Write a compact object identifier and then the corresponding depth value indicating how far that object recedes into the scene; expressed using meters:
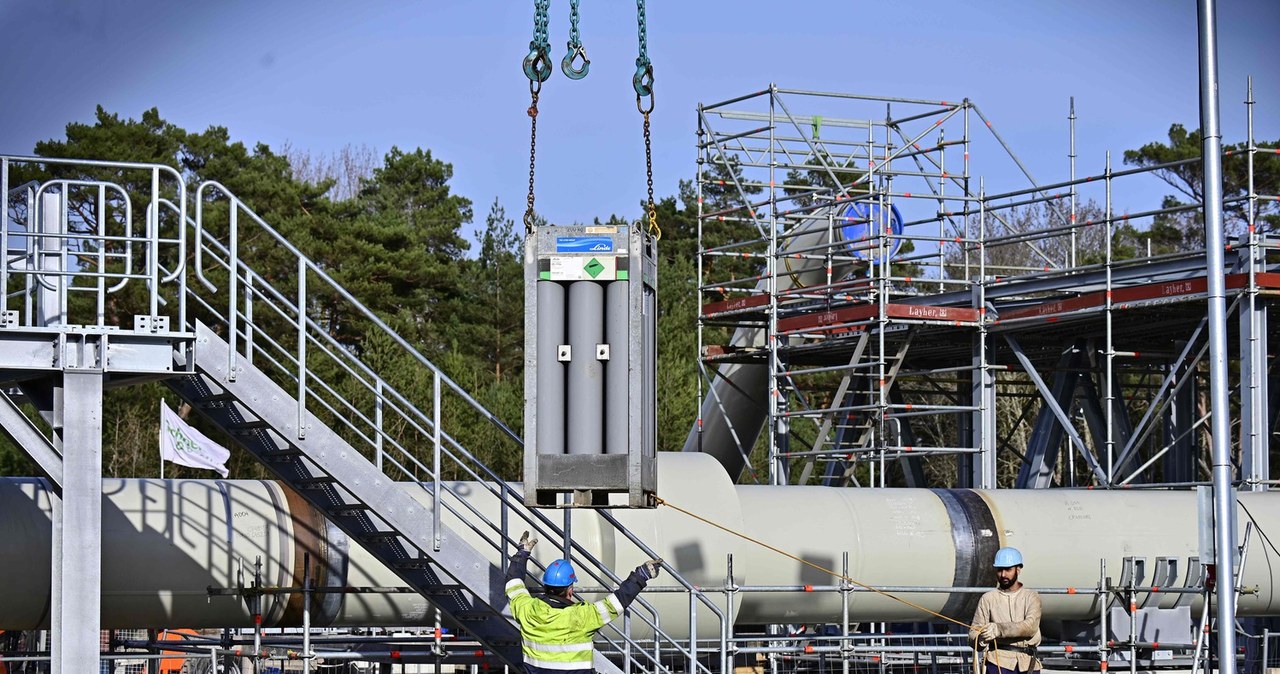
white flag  29.80
